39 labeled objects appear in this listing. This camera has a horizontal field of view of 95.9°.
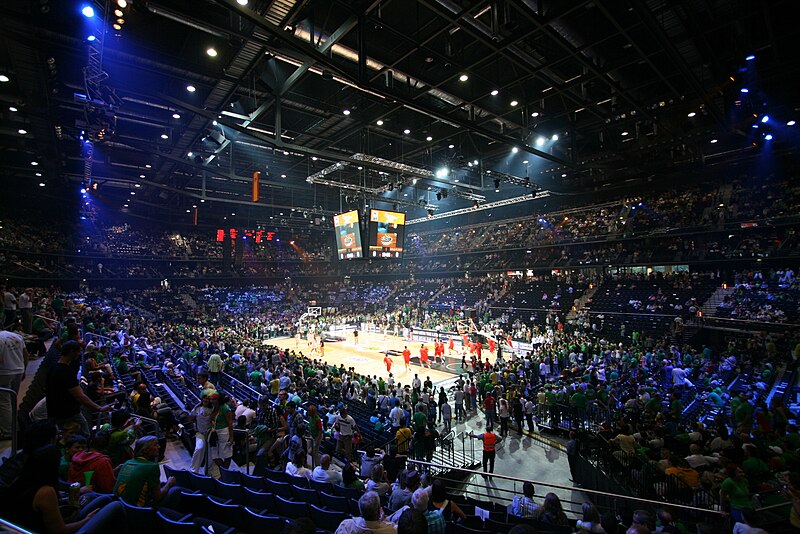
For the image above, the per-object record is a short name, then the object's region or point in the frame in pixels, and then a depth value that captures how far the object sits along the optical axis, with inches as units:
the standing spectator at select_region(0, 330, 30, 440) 171.2
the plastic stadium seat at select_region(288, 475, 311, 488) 197.2
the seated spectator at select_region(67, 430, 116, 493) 123.0
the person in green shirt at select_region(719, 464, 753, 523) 197.2
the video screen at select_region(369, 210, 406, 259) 734.5
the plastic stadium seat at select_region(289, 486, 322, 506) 177.3
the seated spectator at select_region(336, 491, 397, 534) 111.8
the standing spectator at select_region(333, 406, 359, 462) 304.3
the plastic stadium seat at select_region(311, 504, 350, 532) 154.3
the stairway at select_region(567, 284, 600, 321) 1013.8
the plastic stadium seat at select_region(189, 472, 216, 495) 171.5
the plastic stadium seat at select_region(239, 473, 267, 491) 189.6
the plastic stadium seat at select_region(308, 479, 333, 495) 192.2
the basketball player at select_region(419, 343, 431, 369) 780.0
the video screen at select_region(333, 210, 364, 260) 732.7
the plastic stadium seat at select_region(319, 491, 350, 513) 170.7
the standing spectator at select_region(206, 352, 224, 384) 450.0
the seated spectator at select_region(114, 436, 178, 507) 117.5
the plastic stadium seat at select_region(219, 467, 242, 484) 187.2
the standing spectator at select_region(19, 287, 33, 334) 378.9
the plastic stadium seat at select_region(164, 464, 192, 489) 175.8
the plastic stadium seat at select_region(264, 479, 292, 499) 185.3
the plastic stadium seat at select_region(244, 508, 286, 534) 136.9
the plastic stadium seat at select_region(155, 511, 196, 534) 110.3
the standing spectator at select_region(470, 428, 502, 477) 329.1
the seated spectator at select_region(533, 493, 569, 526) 172.1
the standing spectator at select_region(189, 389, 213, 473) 209.6
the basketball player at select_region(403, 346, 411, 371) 735.8
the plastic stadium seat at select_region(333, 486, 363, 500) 187.5
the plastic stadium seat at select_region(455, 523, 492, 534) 153.6
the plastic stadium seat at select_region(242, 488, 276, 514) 168.1
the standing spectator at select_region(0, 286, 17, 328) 345.7
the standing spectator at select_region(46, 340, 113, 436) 153.1
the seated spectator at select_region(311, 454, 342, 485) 205.5
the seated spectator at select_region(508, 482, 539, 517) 204.1
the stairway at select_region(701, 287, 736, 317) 787.8
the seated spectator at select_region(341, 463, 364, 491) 193.6
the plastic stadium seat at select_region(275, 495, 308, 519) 160.7
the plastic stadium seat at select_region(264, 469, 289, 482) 204.6
